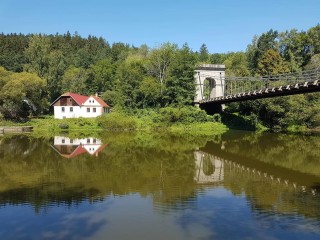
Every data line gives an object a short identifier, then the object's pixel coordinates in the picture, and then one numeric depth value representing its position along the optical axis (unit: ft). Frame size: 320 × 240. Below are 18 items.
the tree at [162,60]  141.86
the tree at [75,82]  175.14
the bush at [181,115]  123.70
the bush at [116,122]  121.95
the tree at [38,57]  150.68
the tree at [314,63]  148.36
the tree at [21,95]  122.67
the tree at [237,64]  159.06
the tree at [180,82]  129.69
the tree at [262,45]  172.10
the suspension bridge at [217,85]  113.57
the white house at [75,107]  139.24
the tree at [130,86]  135.41
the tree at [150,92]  132.37
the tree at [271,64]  152.12
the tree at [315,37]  164.57
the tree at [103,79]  179.34
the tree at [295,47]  164.14
